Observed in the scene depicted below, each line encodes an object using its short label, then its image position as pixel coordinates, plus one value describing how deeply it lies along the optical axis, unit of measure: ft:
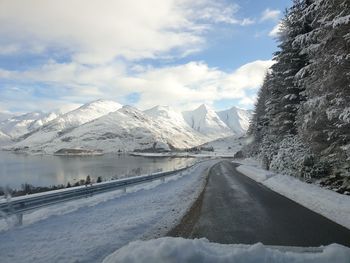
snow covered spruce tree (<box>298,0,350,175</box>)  48.60
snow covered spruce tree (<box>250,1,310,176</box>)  99.99
